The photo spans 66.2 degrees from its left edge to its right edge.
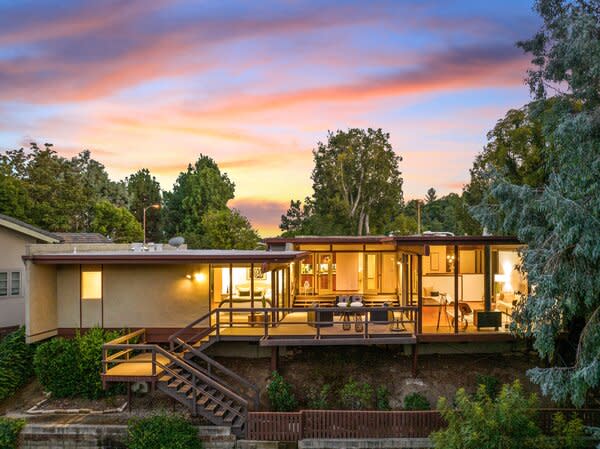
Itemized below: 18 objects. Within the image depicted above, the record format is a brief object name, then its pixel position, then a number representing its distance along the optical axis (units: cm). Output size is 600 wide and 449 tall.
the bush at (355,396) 1346
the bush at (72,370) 1362
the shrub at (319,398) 1345
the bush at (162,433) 1142
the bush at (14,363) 1409
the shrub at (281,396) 1331
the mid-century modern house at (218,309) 1332
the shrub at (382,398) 1334
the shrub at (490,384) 1352
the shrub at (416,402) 1312
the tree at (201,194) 5306
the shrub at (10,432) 1183
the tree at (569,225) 1006
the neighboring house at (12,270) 1802
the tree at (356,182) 4338
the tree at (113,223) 4616
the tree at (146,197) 6272
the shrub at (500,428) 1000
